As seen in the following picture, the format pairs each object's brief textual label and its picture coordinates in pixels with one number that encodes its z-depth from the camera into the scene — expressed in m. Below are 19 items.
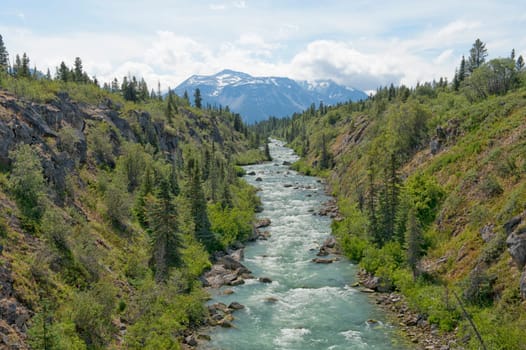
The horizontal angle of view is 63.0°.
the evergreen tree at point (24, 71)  75.79
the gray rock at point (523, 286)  27.80
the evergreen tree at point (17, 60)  135.69
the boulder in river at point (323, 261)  49.03
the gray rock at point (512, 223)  32.03
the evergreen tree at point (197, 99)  179.25
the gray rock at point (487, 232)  34.97
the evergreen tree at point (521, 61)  87.07
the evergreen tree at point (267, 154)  162.05
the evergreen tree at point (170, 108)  117.56
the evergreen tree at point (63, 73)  109.82
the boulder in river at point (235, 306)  37.28
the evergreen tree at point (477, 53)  116.50
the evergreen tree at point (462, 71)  108.50
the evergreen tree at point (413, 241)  37.75
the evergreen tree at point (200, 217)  50.82
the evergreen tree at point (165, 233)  39.66
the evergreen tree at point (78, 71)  117.03
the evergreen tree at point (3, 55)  122.75
